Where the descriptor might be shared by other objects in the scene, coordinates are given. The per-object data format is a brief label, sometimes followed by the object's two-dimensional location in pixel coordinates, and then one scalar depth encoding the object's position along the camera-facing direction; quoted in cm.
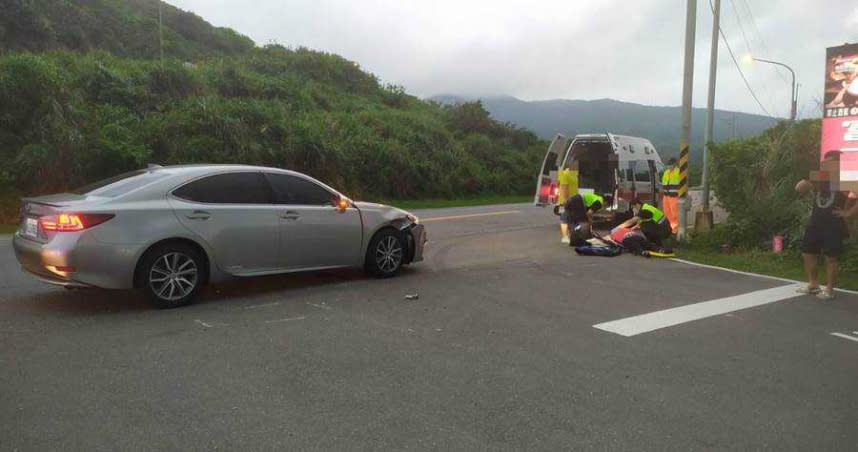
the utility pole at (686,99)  1266
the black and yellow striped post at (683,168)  1264
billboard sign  1088
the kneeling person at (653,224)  1185
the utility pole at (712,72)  1625
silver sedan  607
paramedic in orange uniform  1316
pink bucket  1106
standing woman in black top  761
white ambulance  1502
